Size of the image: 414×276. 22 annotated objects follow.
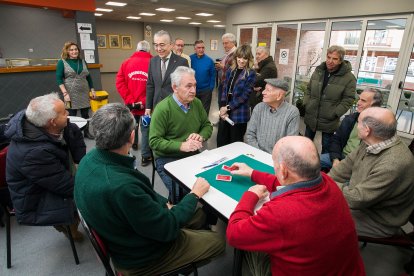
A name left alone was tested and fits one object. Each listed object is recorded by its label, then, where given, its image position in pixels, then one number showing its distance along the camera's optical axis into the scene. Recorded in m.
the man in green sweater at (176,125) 1.97
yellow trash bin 4.77
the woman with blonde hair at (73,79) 3.84
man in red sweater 0.89
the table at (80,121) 2.70
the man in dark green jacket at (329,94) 3.03
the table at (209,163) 1.32
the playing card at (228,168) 1.64
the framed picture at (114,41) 12.88
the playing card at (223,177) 1.56
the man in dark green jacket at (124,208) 1.00
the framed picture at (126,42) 13.29
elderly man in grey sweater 2.21
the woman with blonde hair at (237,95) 3.03
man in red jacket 3.43
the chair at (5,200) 1.77
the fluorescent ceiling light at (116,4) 8.04
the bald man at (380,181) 1.40
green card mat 1.45
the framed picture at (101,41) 12.56
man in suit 3.09
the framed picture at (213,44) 16.83
